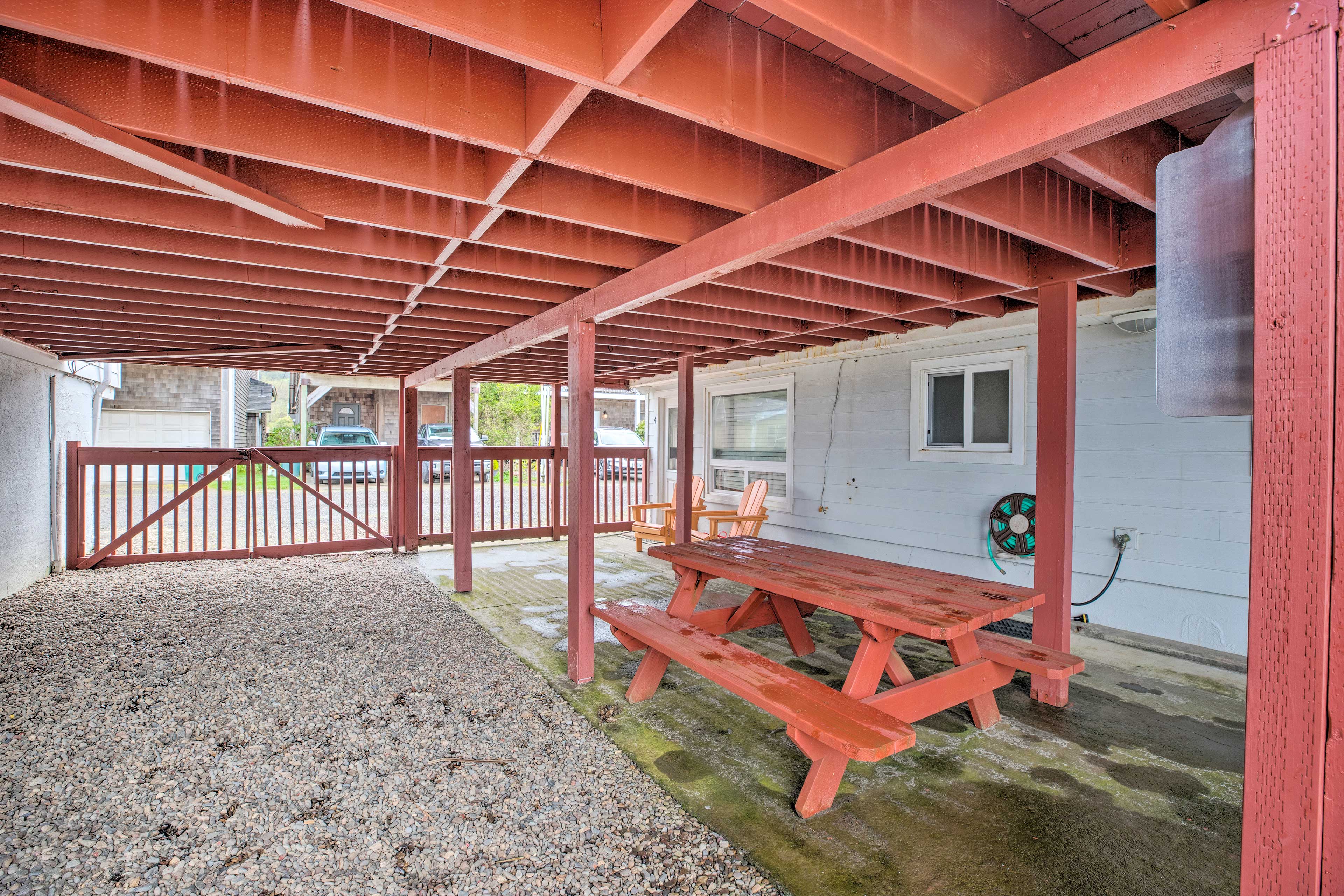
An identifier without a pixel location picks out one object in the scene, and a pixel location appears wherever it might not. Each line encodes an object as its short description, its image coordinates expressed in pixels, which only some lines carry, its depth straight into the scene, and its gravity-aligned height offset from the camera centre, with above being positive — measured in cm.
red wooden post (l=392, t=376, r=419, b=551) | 733 -39
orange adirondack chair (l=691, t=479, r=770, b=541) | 651 -77
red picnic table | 220 -95
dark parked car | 1579 +17
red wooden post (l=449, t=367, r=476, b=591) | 557 -40
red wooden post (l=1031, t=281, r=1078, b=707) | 310 -5
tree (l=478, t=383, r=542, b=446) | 2066 +105
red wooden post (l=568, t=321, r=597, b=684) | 350 -30
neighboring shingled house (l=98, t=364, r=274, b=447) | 1321 +73
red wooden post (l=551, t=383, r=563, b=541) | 842 -59
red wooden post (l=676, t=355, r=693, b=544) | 595 +0
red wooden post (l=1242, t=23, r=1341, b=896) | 95 -4
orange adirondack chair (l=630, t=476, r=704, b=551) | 707 -98
